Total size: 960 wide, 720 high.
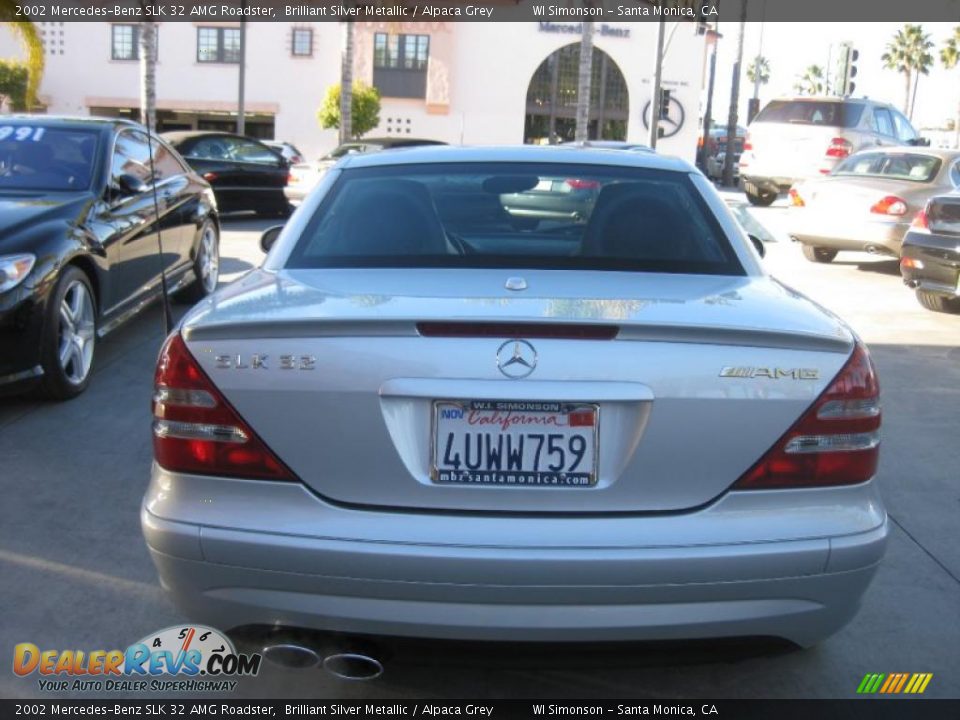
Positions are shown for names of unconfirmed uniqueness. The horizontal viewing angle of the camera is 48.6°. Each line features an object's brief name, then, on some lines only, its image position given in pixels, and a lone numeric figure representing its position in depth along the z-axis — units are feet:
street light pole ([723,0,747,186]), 114.62
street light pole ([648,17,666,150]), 87.39
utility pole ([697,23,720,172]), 137.04
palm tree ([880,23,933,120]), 221.46
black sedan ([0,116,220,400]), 18.10
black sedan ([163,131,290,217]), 52.03
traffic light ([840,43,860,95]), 61.16
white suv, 60.59
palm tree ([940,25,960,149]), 175.11
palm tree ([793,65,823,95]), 288.10
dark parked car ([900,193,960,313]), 29.73
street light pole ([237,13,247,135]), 126.11
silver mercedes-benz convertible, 8.17
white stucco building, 151.84
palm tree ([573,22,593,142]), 102.70
